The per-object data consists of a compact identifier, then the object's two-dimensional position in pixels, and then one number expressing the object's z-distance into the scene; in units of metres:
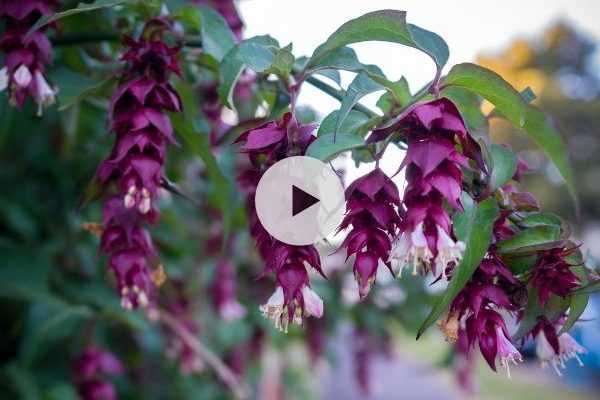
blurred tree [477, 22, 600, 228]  14.49
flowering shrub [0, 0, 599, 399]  0.51
